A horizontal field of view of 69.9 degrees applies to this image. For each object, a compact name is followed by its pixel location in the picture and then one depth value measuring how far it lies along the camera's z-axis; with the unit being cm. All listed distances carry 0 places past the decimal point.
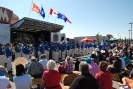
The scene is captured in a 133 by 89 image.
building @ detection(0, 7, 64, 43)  1056
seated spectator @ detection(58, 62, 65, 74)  452
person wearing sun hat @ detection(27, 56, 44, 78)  353
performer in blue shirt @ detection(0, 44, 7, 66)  614
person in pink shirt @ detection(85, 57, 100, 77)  357
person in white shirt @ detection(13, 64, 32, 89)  238
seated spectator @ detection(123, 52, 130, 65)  586
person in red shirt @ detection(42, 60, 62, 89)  246
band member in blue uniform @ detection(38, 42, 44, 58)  865
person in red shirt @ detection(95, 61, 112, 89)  251
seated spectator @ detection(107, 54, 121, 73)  463
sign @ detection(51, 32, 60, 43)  1624
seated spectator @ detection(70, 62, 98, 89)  186
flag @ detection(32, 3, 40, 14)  1244
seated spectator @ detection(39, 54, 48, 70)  418
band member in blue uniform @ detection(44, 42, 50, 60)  923
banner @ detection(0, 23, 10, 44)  1033
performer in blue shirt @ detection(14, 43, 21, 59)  746
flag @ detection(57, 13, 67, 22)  1514
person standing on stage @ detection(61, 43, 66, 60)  1021
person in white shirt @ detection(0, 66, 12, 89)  201
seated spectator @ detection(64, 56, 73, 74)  422
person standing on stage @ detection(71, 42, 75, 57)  1194
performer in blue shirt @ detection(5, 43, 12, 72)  588
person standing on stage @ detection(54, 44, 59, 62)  944
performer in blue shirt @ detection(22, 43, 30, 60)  751
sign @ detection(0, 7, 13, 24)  1044
